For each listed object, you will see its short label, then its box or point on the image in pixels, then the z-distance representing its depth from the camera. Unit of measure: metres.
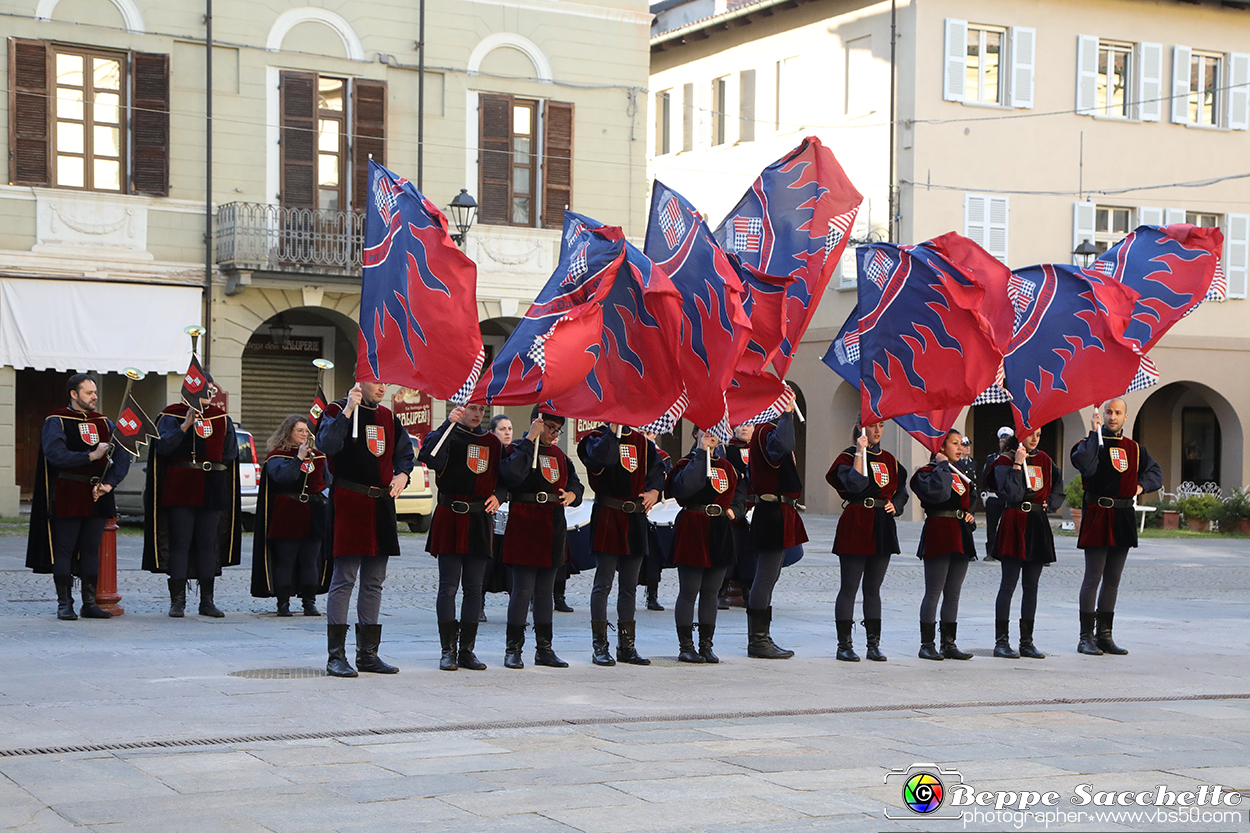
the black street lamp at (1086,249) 28.59
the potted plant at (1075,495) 30.00
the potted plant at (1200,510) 31.66
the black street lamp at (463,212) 22.80
